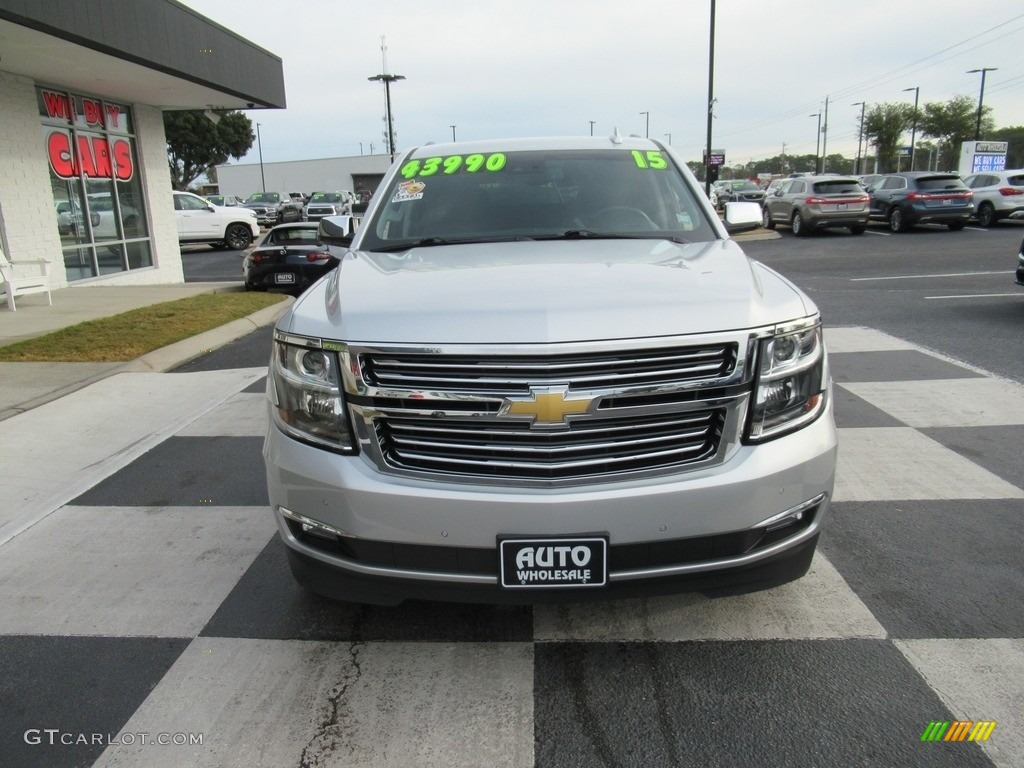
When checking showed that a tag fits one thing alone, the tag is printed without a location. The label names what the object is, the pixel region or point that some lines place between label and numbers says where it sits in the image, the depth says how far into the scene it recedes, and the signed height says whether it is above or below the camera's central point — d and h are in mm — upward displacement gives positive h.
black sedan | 13734 -1212
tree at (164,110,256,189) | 59938 +4021
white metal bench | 10961 -1081
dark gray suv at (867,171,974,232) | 21609 -751
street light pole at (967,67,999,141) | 56831 +5734
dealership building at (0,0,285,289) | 11234 +1516
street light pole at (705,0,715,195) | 26781 +3287
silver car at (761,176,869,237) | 22234 -782
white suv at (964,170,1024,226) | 22578 -724
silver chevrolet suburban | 2406 -784
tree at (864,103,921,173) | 74000 +4249
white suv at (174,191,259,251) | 24688 -852
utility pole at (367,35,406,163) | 43562 +5037
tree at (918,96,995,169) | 69250 +4183
